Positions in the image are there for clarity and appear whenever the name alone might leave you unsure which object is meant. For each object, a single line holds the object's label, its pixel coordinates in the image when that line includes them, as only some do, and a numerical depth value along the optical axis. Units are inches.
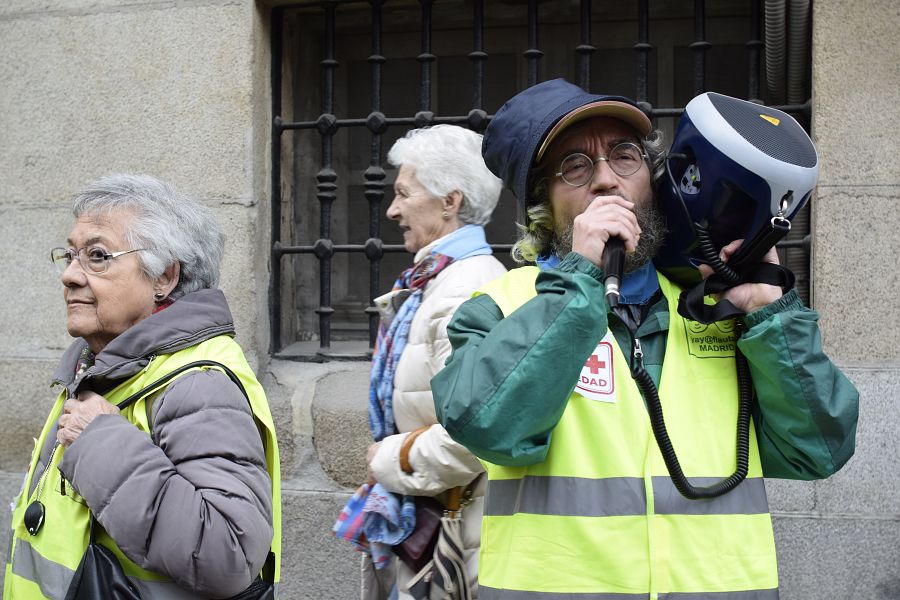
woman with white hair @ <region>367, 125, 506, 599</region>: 97.7
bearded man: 60.4
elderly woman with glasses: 66.6
